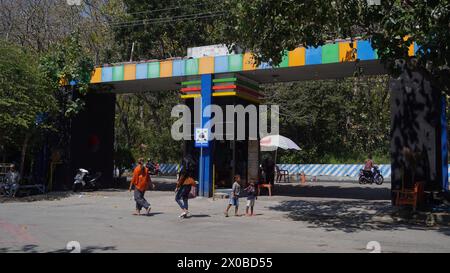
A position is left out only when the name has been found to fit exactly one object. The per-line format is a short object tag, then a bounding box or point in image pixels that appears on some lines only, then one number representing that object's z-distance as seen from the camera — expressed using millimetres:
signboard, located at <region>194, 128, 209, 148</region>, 19453
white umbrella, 27677
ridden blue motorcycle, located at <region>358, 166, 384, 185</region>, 29938
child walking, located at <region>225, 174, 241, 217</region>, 14664
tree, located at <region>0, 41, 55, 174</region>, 18922
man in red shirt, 14430
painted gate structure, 15461
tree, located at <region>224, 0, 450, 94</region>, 10578
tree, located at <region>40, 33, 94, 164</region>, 21906
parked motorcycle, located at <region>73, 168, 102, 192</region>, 22062
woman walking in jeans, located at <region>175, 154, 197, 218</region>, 14039
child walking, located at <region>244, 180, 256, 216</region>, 14688
